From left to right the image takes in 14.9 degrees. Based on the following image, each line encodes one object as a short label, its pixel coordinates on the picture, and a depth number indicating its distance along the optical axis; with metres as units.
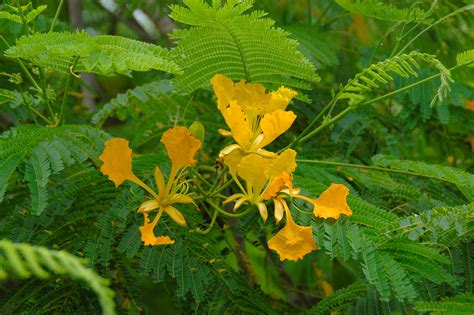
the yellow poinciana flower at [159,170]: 1.37
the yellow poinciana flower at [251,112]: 1.37
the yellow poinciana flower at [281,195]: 1.35
